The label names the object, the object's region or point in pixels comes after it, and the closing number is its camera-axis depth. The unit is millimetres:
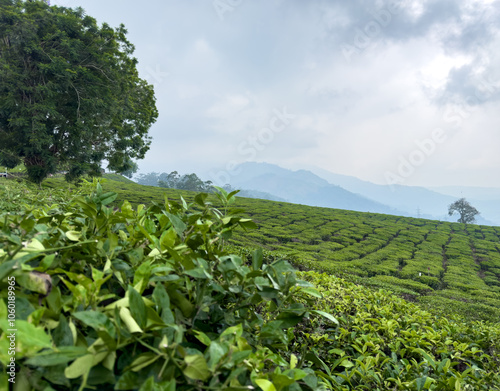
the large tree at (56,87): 9477
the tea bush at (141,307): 497
